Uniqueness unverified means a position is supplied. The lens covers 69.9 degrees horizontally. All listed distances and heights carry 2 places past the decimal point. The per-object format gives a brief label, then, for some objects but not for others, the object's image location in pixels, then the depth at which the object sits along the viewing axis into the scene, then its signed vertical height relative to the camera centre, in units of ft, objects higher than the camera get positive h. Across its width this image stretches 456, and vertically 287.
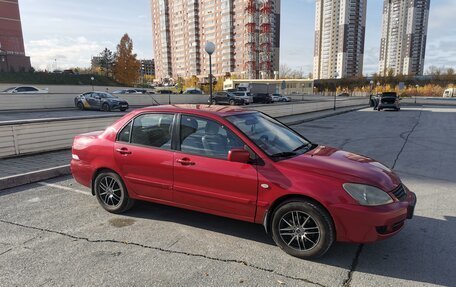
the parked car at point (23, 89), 91.01 -1.19
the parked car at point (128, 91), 119.44 -2.78
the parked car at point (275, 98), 159.90 -8.35
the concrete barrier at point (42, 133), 25.13 -4.09
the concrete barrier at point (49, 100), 70.03 -4.06
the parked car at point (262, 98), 148.36 -7.63
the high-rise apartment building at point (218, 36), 367.25 +56.16
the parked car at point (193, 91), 144.20 -3.87
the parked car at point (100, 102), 75.05 -4.18
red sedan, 10.71 -3.47
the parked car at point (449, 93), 219.61 -10.25
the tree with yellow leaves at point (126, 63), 213.05 +13.26
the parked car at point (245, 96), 125.89 -5.57
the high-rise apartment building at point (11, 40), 199.82 +28.17
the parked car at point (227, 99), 122.93 -6.48
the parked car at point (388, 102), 98.64 -6.86
